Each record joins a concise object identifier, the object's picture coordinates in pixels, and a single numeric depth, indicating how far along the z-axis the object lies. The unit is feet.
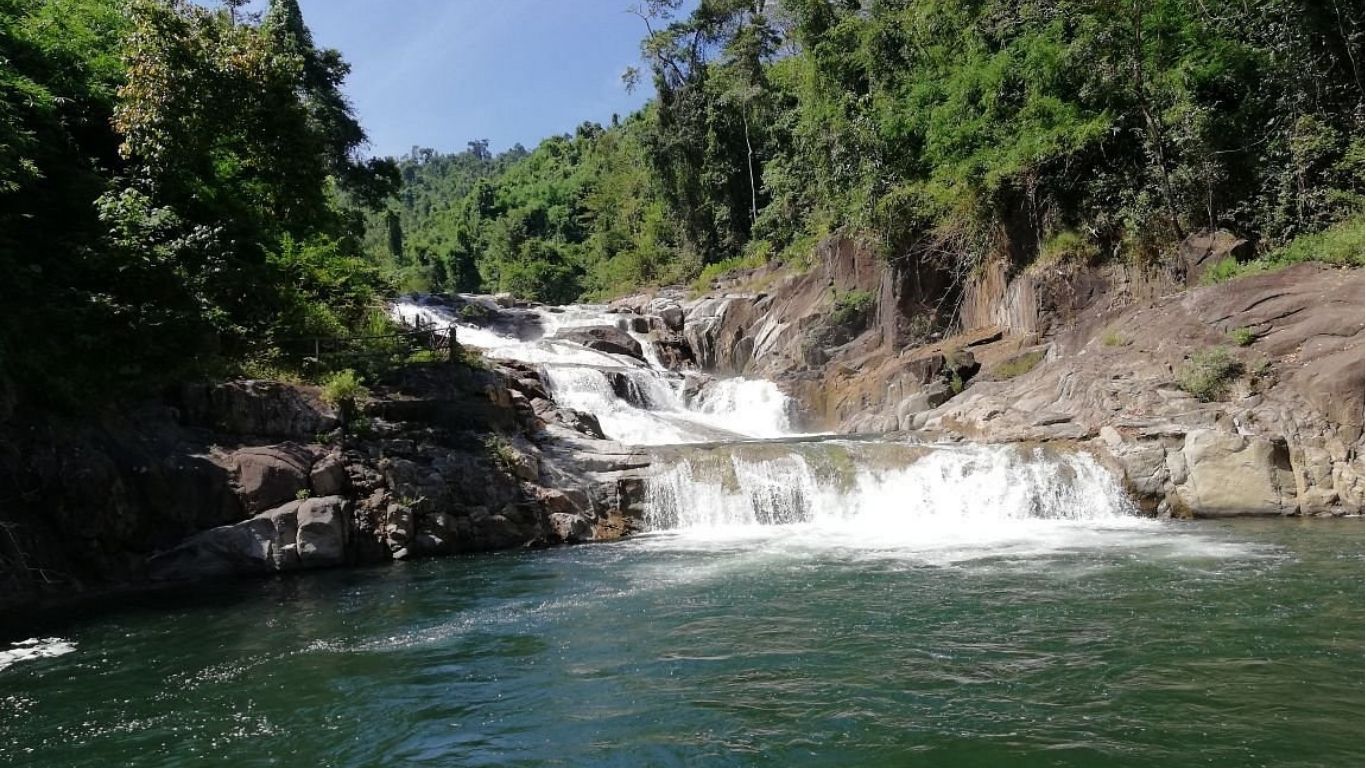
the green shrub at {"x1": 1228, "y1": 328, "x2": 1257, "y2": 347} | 50.16
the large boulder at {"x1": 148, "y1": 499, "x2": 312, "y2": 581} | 37.27
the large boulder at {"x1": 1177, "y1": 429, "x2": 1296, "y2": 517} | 43.16
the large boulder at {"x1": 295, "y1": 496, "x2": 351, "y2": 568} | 39.37
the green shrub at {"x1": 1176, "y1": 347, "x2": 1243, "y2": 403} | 48.47
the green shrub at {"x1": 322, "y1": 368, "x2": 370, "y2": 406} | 45.24
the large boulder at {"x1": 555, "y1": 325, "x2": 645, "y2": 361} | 95.61
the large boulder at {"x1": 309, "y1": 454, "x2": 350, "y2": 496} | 41.09
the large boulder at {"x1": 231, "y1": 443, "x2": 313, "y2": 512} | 39.24
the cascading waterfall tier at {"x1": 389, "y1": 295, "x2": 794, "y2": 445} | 67.41
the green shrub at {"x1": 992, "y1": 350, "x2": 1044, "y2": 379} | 63.21
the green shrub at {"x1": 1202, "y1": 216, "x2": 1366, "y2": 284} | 51.42
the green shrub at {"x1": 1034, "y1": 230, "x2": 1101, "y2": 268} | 66.90
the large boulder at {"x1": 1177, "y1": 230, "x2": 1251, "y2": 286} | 58.95
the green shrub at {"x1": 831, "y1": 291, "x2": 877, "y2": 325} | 82.84
